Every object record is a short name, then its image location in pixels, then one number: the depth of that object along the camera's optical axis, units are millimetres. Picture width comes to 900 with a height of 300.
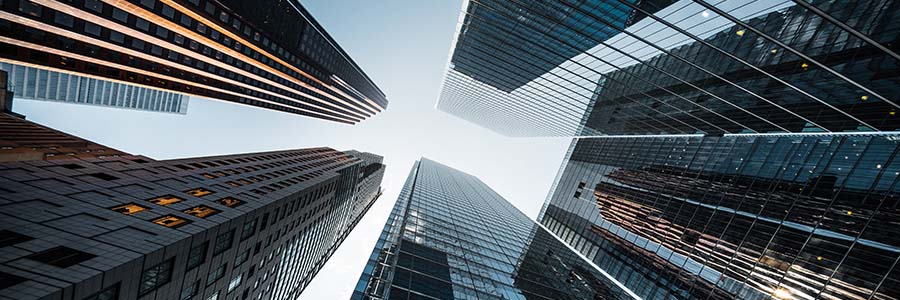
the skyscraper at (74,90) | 128375
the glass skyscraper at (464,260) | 21969
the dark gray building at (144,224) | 14062
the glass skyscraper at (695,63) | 21797
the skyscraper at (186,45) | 40656
